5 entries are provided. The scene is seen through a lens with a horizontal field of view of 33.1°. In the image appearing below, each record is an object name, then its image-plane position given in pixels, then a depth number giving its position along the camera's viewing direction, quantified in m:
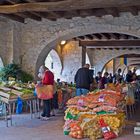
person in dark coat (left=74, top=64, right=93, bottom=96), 5.97
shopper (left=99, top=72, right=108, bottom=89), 8.59
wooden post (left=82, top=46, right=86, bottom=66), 11.28
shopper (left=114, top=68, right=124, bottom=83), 10.83
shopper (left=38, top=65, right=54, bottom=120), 5.81
